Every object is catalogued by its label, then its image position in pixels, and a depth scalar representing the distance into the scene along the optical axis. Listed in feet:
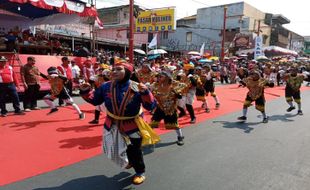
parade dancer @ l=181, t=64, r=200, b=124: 22.52
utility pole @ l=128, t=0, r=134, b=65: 46.15
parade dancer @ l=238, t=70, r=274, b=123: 23.80
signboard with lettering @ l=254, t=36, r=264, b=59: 88.33
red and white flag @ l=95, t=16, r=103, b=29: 43.86
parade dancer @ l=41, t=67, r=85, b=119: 24.59
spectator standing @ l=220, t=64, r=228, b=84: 64.80
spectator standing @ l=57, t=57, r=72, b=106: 29.29
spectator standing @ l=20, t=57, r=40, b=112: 27.08
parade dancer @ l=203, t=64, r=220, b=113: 29.71
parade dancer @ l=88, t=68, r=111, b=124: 21.95
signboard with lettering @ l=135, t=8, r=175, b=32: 84.79
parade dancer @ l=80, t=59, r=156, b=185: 11.64
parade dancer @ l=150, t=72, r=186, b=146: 16.83
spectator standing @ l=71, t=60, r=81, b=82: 37.83
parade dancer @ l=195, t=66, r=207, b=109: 27.66
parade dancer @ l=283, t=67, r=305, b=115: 28.66
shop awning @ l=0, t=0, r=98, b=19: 35.68
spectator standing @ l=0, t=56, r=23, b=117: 24.56
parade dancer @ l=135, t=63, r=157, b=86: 26.40
